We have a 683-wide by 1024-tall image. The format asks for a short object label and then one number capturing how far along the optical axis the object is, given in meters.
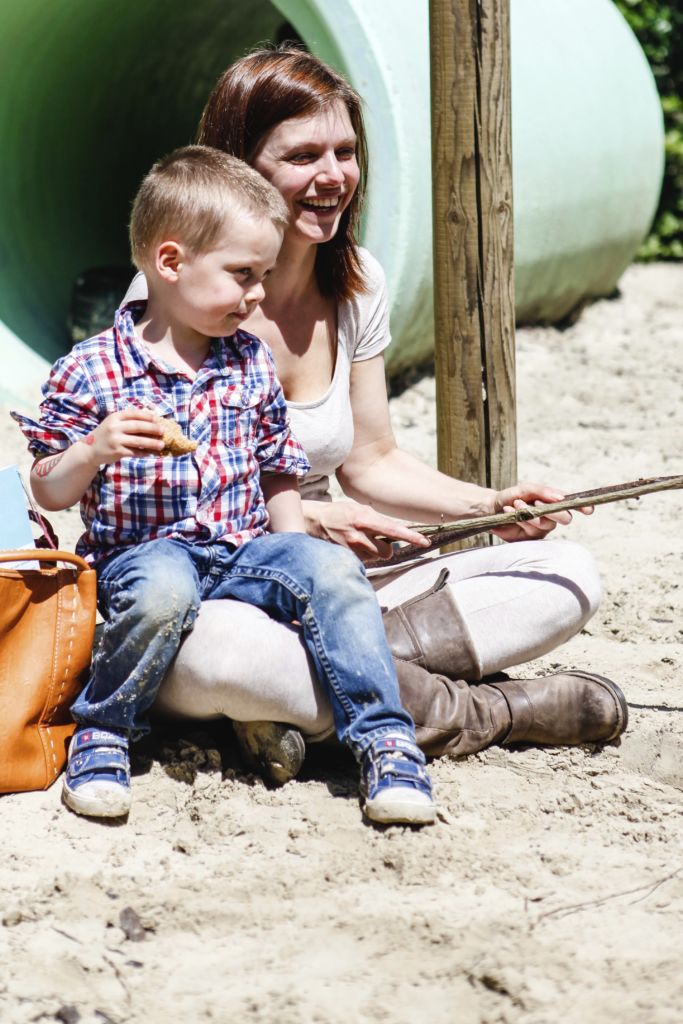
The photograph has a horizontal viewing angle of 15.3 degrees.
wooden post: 6.03
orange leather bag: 4.58
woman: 4.68
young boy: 4.49
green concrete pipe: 9.41
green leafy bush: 15.75
